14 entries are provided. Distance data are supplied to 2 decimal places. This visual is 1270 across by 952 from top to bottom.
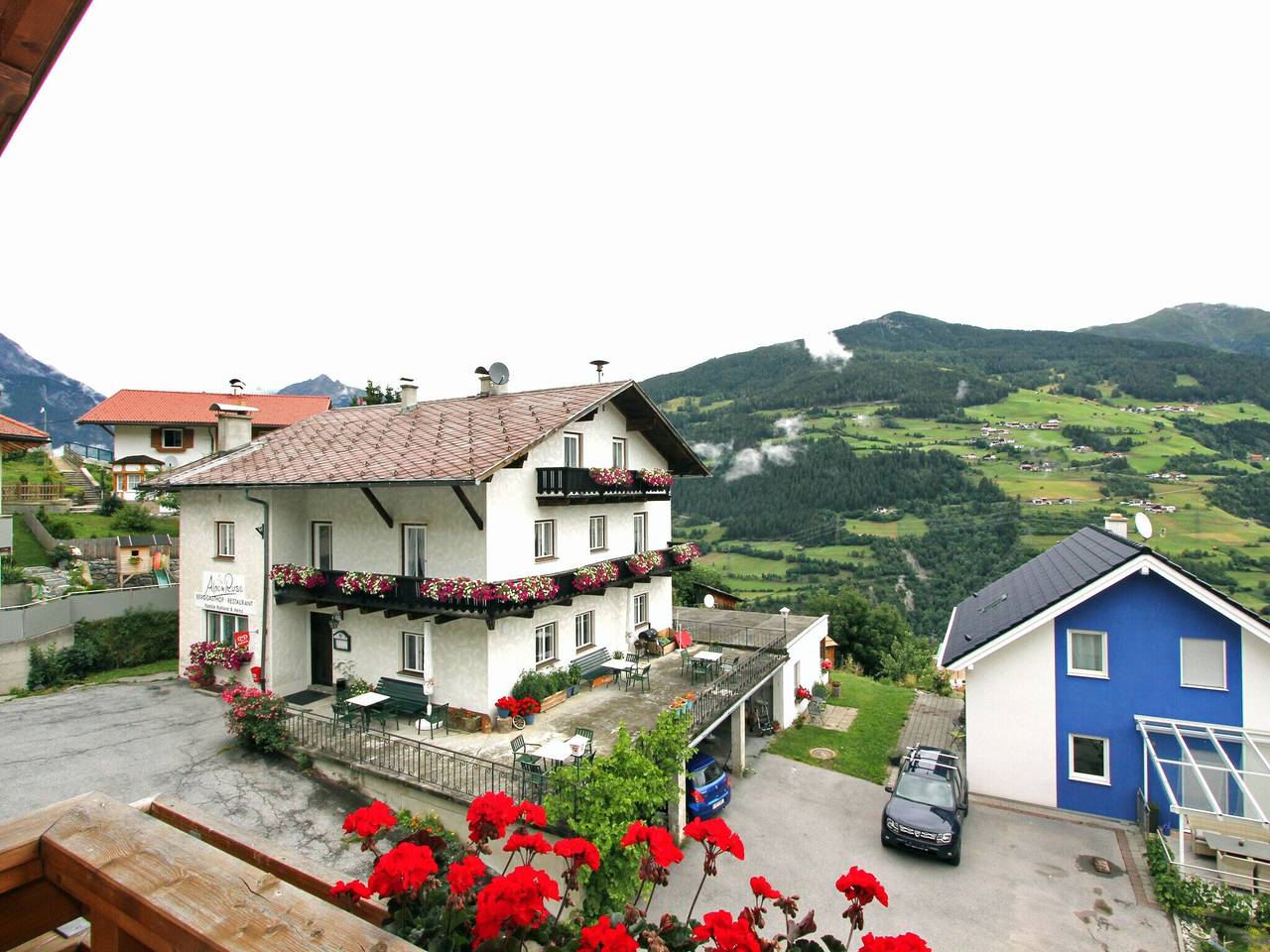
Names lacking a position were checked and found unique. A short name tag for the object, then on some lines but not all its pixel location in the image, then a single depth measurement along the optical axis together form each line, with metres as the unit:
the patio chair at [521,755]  13.27
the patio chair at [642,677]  19.69
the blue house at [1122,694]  16.33
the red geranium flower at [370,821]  3.58
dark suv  14.89
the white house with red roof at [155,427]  39.28
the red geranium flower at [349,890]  2.09
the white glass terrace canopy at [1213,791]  13.93
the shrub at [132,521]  33.43
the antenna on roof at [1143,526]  19.83
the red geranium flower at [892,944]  1.99
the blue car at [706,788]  15.89
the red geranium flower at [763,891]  2.91
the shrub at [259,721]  15.65
